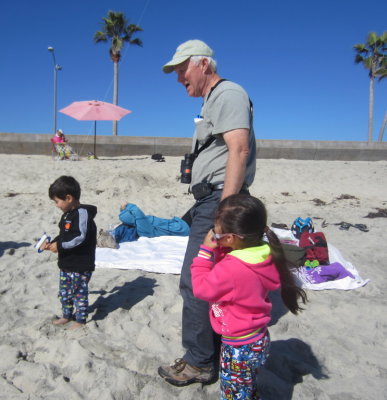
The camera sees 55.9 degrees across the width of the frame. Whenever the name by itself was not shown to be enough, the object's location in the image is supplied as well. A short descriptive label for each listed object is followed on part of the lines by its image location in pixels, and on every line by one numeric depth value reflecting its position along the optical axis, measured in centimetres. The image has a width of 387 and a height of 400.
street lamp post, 2103
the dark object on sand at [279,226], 650
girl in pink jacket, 175
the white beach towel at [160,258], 414
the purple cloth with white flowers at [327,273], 419
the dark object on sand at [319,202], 953
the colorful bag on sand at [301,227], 561
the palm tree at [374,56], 2558
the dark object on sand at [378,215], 794
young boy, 281
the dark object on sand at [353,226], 672
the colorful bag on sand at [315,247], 454
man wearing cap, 216
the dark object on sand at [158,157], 1372
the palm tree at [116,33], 2384
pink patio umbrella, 1202
